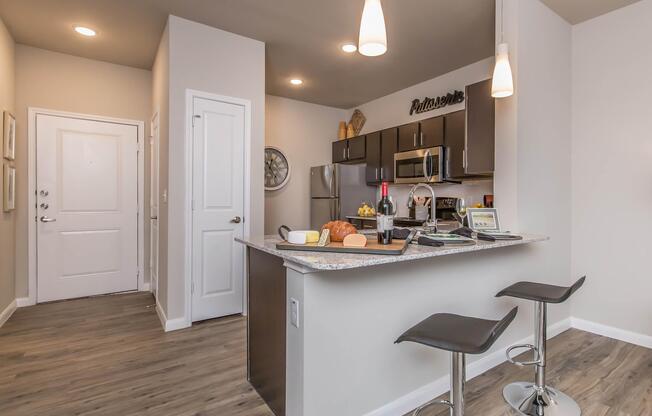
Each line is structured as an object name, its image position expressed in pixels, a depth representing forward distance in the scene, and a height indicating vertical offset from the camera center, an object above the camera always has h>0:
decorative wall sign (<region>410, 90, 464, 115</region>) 4.11 +1.33
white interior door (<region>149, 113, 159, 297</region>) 3.66 +0.02
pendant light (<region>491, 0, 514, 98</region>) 2.22 +0.85
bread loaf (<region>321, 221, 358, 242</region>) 1.75 -0.13
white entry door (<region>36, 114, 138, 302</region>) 3.75 -0.03
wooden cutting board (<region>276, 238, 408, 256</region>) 1.49 -0.20
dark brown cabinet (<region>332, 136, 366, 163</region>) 5.23 +0.89
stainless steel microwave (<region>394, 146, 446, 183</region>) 3.95 +0.49
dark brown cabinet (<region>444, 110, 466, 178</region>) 3.75 +0.73
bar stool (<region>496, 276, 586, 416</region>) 1.85 -1.04
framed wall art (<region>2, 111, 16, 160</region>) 3.15 +0.65
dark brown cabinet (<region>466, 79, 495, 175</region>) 2.71 +0.62
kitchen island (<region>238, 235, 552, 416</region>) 1.50 -0.59
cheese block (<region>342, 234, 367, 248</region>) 1.62 -0.17
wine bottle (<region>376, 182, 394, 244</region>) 1.72 -0.07
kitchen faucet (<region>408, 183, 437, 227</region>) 2.23 -0.07
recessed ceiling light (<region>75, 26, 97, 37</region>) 3.21 +1.66
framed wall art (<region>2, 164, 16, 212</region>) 3.17 +0.15
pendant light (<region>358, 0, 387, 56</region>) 1.61 +0.86
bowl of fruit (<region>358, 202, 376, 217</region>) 4.83 -0.08
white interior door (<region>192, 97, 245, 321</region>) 3.12 -0.03
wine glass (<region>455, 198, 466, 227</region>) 2.64 -0.04
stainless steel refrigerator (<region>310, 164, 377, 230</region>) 4.98 +0.21
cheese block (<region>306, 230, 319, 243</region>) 1.72 -0.16
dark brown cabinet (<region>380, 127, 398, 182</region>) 4.64 +0.76
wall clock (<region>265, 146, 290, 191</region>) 5.14 +0.56
